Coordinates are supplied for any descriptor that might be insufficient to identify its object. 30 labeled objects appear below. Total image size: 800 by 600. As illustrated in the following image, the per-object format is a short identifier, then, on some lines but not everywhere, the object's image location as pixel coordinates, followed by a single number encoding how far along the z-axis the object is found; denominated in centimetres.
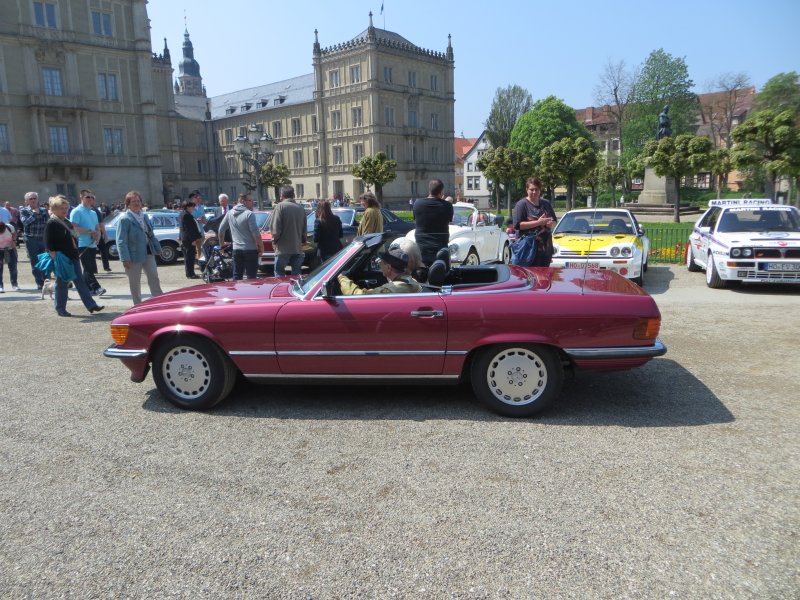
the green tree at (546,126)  6462
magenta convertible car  473
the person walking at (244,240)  952
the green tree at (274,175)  6556
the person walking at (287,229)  936
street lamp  2123
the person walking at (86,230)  1062
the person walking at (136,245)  884
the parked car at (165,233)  1723
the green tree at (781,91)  4747
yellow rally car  1054
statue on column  3247
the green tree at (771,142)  2189
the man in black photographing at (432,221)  779
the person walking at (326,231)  1027
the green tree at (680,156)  2683
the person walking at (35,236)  1271
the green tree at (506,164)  4484
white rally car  1003
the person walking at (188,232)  1359
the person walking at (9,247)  1215
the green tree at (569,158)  3438
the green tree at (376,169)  5741
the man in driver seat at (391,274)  505
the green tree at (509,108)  7894
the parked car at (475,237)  1261
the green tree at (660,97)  6512
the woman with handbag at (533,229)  821
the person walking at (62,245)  918
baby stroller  1215
